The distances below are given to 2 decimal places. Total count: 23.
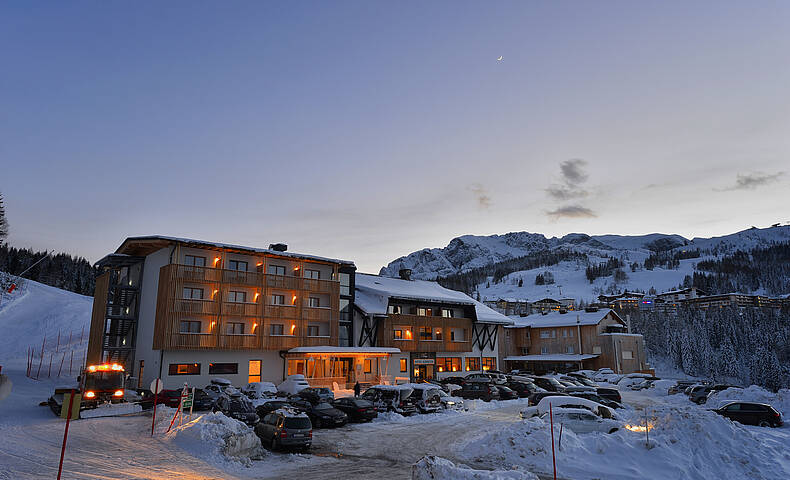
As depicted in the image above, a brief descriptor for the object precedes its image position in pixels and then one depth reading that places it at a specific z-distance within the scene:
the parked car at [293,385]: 39.88
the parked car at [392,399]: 32.50
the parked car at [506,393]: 42.50
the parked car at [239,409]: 26.70
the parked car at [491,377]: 48.06
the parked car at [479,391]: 40.97
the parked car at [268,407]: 27.68
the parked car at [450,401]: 34.69
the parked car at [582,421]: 23.19
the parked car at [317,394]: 33.59
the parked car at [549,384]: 44.84
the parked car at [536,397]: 34.91
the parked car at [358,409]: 29.57
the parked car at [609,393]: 39.88
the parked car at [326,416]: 27.53
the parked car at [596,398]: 33.52
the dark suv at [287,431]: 20.97
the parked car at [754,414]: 29.06
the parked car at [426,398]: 33.28
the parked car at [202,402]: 30.81
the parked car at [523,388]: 44.44
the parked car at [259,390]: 38.53
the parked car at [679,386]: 49.38
